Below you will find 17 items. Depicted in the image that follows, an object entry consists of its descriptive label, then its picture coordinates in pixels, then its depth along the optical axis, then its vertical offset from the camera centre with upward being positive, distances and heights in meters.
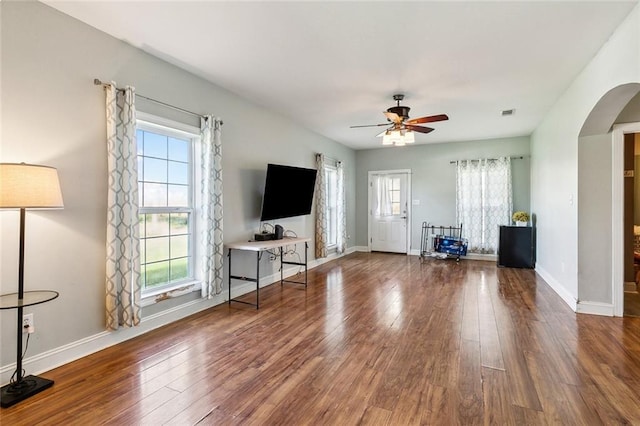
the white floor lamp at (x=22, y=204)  1.94 +0.05
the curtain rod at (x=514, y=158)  6.79 +1.23
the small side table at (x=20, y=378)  1.99 -1.12
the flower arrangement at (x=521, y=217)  6.18 -0.01
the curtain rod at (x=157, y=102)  2.72 +1.11
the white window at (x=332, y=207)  7.14 +0.17
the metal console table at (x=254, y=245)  3.88 -0.39
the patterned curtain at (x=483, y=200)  6.84 +0.36
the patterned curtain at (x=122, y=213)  2.73 +0.00
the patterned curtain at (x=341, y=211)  7.24 +0.09
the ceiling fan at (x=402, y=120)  4.06 +1.22
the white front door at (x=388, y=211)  7.95 +0.11
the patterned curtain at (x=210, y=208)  3.66 +0.07
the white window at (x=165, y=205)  3.24 +0.09
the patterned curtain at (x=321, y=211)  6.27 +0.07
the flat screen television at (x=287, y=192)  4.49 +0.34
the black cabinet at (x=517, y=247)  6.08 -0.57
